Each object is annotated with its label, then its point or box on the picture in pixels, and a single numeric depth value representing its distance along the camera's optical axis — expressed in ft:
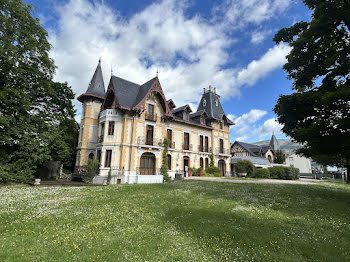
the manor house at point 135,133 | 68.90
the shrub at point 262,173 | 89.76
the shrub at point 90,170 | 63.54
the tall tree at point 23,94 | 49.39
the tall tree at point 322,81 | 28.40
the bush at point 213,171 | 91.96
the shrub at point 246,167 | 91.66
